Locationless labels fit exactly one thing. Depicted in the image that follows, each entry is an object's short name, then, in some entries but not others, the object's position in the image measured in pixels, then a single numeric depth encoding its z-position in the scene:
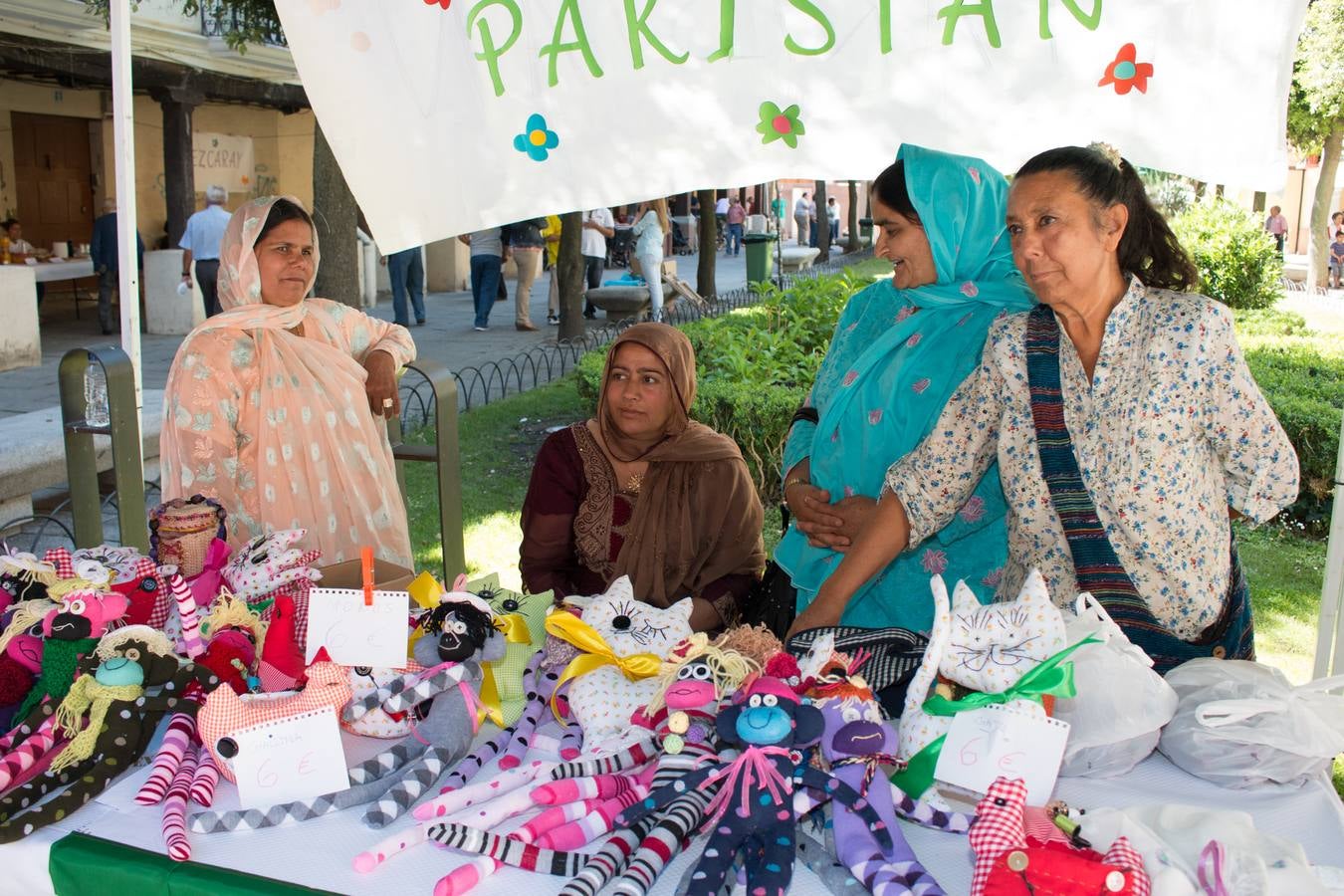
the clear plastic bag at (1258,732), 1.60
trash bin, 17.23
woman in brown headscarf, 2.85
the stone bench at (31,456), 5.08
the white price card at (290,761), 1.61
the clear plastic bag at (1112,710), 1.64
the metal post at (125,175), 2.48
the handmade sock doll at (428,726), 1.59
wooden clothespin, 1.82
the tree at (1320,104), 14.55
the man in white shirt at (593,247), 13.75
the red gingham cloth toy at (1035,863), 1.27
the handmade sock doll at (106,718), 1.61
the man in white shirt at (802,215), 30.25
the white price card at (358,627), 1.81
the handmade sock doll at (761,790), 1.41
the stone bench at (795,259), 20.19
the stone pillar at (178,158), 12.89
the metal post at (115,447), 2.61
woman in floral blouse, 1.82
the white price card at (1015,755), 1.51
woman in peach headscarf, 2.75
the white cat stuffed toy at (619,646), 1.76
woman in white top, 12.20
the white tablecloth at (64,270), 10.91
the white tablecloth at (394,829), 1.46
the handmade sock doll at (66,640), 1.83
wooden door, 14.02
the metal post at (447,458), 3.16
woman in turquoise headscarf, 2.33
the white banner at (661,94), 2.22
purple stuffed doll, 1.38
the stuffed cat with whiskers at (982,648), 1.59
